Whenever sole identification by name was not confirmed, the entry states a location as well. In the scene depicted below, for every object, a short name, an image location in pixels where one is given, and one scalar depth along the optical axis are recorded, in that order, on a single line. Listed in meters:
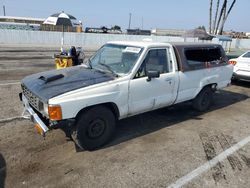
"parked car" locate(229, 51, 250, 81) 8.89
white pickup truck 3.70
